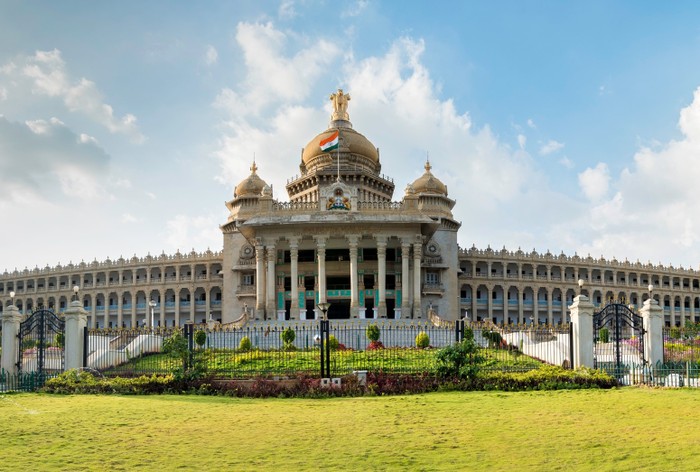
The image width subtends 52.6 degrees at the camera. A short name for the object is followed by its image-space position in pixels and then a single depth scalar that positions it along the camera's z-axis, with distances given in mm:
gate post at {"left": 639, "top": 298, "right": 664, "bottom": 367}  25875
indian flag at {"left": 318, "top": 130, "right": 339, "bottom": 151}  53469
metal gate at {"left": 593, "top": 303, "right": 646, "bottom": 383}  23688
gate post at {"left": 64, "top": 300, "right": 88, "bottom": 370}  25891
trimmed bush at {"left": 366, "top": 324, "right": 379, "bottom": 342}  34875
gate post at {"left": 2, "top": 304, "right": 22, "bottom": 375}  26406
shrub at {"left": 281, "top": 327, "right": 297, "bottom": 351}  32497
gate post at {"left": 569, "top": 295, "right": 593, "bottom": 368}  24766
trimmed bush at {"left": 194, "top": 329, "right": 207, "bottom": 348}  27431
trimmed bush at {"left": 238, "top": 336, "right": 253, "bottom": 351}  32838
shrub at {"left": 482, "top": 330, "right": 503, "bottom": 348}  31862
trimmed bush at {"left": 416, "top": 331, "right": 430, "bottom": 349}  34112
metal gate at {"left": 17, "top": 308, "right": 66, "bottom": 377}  25750
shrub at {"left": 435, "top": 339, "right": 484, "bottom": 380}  22234
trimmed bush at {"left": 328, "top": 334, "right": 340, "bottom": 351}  31962
